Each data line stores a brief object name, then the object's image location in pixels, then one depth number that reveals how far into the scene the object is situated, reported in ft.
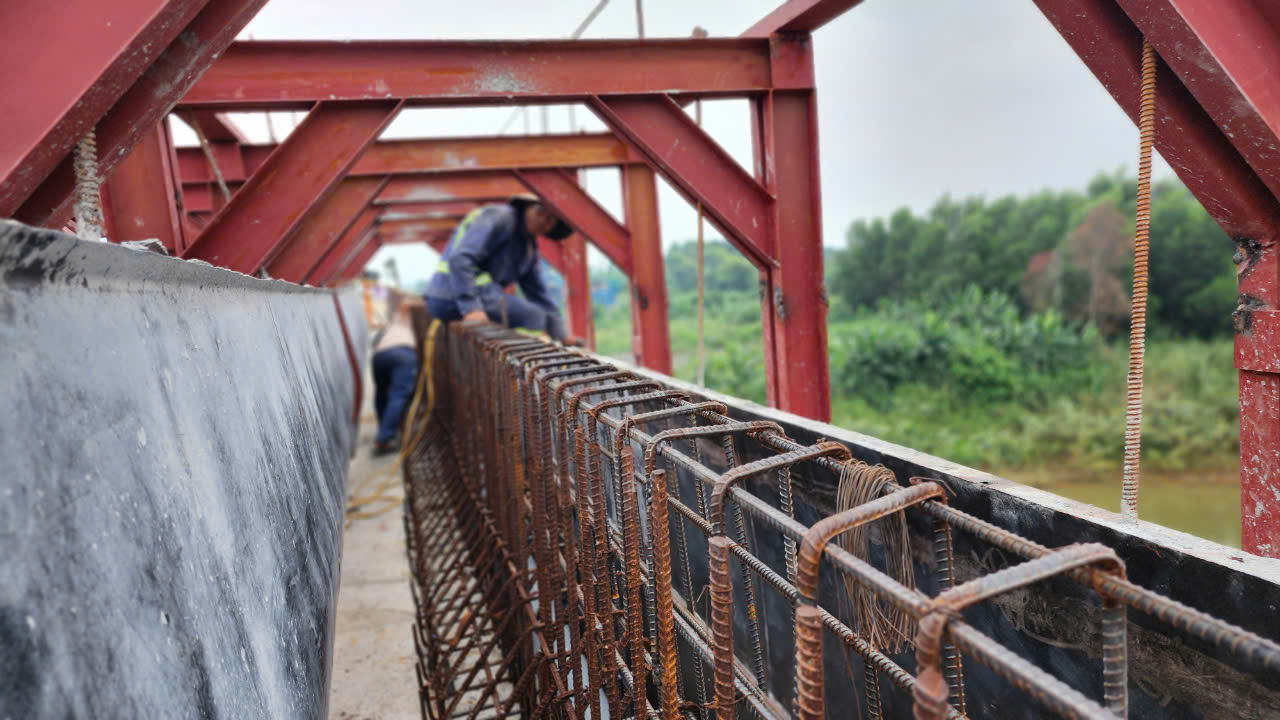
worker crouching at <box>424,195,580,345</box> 22.75
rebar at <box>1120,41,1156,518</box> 6.82
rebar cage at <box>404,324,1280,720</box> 3.45
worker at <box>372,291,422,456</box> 30.58
